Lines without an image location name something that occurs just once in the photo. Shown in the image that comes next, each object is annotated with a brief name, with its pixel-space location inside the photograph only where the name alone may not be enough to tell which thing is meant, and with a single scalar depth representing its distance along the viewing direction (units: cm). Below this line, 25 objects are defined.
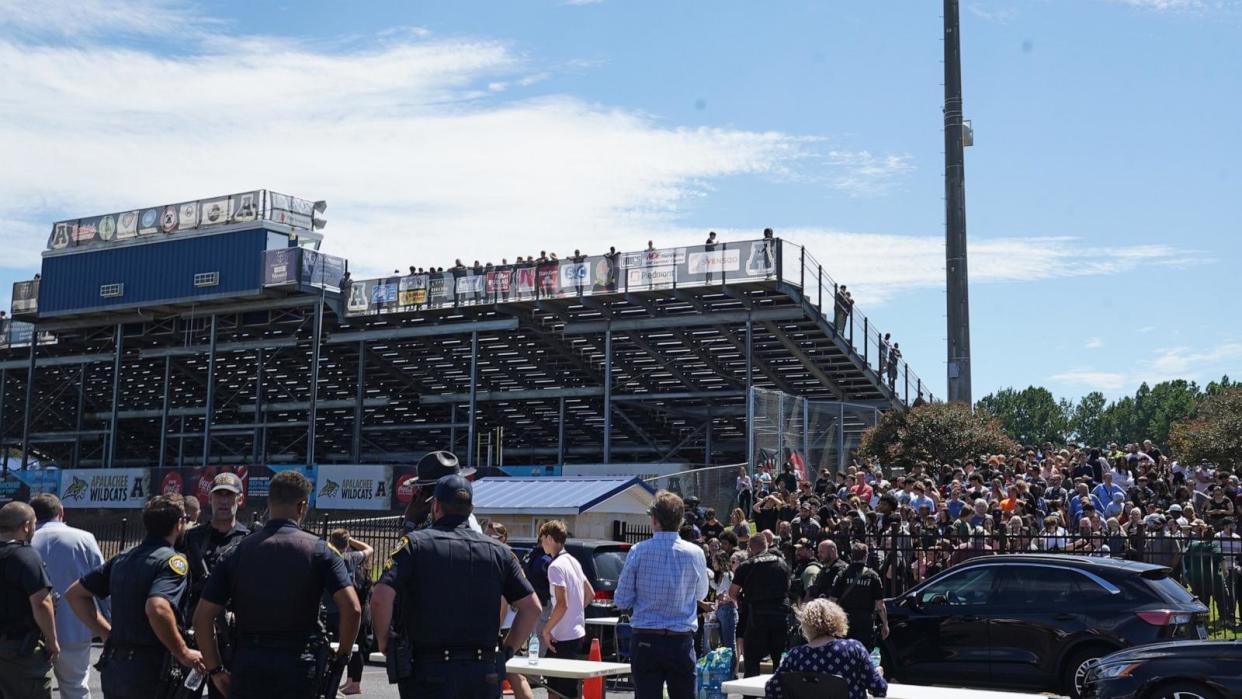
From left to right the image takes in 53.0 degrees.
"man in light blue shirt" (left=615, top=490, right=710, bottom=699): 784
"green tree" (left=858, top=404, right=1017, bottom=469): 2742
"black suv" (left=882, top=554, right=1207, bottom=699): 1154
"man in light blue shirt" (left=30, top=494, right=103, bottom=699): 794
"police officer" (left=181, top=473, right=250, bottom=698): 738
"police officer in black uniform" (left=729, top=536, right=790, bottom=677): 1141
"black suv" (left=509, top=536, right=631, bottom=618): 1424
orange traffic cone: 1016
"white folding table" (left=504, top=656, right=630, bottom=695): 810
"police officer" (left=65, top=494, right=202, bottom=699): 660
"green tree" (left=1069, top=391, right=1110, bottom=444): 14250
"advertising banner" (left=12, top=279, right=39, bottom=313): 5000
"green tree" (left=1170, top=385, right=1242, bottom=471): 2295
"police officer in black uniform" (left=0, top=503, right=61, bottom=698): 727
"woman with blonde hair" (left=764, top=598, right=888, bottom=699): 641
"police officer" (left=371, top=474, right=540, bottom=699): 545
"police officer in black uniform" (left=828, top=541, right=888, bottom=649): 1208
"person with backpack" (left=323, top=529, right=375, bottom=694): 1108
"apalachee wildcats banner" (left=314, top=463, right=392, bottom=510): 3856
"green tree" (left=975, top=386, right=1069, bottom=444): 14050
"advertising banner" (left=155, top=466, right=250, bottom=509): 4016
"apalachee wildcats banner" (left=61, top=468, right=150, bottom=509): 4403
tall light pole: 3234
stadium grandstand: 3509
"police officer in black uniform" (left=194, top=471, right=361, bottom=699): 564
